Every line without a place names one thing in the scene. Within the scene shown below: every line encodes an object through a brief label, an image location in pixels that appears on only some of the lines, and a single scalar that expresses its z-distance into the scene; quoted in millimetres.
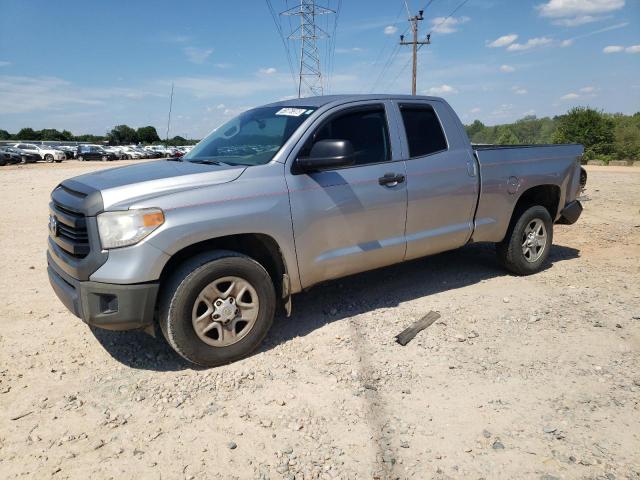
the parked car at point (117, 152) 49031
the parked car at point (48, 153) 42812
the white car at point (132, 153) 51819
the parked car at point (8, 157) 36281
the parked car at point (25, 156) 38772
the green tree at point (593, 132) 49562
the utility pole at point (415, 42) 35719
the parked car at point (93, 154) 46719
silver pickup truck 3039
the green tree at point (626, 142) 47156
